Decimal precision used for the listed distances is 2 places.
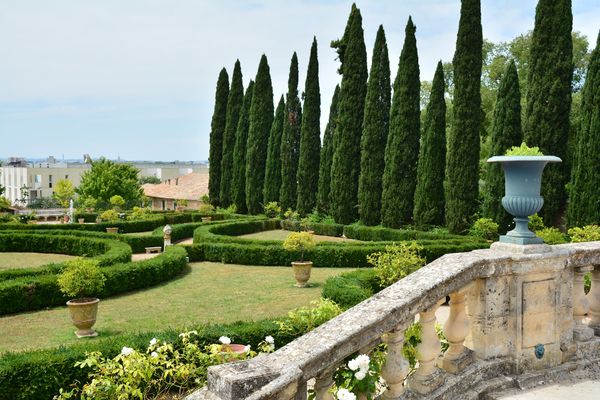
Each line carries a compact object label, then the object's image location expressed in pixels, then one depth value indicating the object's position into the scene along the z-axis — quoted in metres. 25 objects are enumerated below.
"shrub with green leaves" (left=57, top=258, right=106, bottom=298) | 11.42
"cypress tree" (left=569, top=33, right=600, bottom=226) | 20.86
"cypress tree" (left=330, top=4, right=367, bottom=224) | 34.62
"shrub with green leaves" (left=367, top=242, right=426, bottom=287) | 11.32
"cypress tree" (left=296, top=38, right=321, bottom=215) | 39.44
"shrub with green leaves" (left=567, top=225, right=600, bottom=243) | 13.48
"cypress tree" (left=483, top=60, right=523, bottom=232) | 24.86
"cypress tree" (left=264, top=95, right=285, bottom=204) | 43.47
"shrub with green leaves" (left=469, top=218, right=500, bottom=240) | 23.92
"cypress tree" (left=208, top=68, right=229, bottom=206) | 49.97
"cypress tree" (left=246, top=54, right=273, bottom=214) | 44.88
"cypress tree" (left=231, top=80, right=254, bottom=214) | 46.94
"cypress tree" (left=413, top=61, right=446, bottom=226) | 28.92
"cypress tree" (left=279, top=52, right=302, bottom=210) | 41.53
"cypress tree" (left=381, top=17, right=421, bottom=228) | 30.52
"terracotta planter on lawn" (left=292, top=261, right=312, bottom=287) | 15.41
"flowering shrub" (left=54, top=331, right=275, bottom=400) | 4.52
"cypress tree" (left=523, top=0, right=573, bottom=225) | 23.23
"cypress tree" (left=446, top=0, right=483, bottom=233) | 26.80
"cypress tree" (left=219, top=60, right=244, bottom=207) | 48.53
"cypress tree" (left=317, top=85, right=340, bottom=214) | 38.00
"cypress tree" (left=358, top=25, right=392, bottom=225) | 32.44
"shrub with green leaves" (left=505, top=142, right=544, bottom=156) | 5.18
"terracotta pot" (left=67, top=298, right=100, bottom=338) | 10.76
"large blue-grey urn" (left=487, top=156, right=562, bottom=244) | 4.70
